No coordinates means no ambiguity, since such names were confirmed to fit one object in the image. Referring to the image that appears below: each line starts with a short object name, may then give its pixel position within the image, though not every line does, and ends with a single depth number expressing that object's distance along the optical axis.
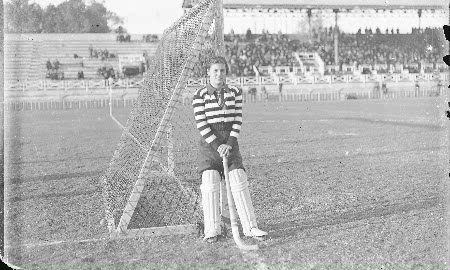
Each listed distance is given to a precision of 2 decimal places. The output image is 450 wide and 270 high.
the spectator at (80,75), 40.90
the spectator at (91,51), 46.28
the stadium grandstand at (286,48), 42.53
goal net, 5.82
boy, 5.59
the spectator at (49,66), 42.28
